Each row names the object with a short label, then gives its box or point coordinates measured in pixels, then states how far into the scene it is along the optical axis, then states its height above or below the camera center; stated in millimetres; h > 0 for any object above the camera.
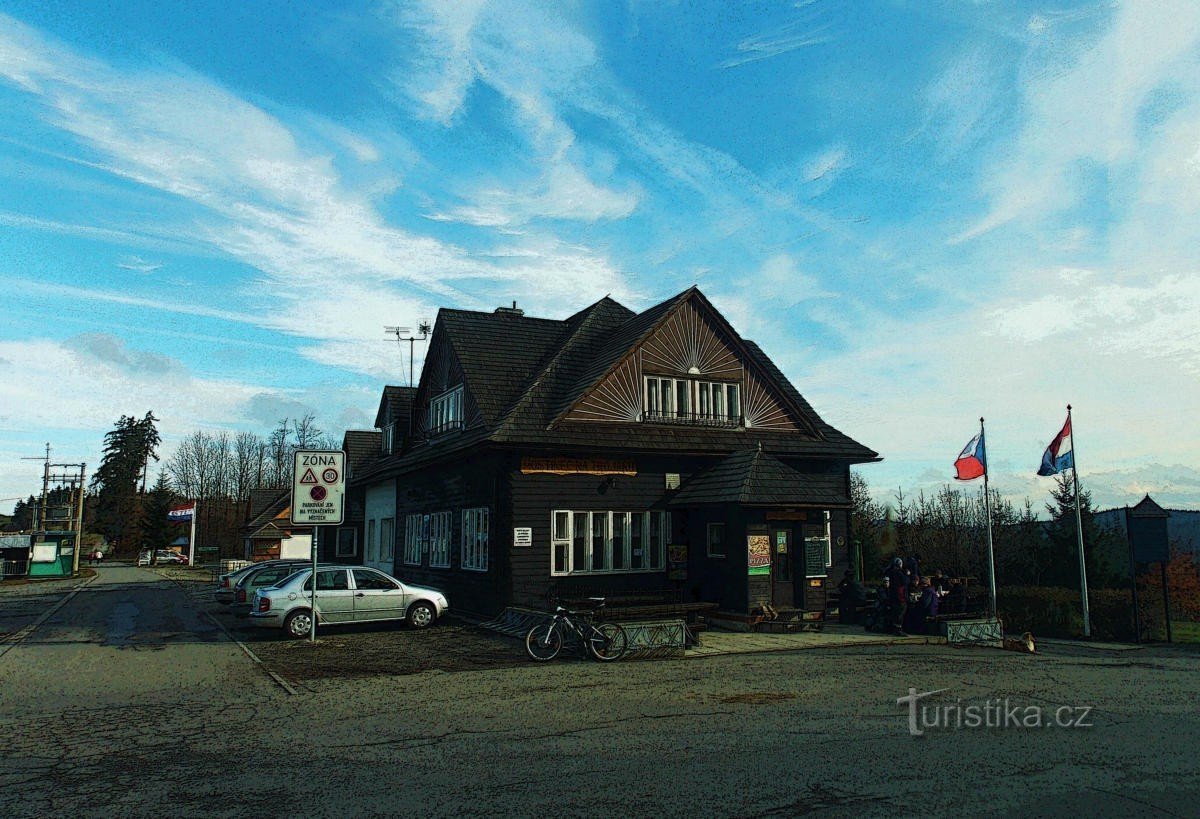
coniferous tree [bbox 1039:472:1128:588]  27547 -838
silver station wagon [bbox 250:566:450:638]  17703 -1468
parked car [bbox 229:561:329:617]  20438 -1195
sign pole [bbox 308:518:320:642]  16627 -1657
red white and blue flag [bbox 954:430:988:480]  20906 +1695
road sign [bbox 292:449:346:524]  17266 +994
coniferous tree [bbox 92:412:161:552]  107688 +7817
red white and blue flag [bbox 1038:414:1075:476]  19969 +1743
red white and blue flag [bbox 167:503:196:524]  72188 +1815
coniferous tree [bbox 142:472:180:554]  85500 +1413
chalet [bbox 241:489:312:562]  47969 +9
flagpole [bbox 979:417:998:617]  19784 -1109
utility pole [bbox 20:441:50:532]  69625 +3961
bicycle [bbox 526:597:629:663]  14414 -1812
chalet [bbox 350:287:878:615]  19734 +1706
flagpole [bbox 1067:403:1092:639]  19531 -1039
